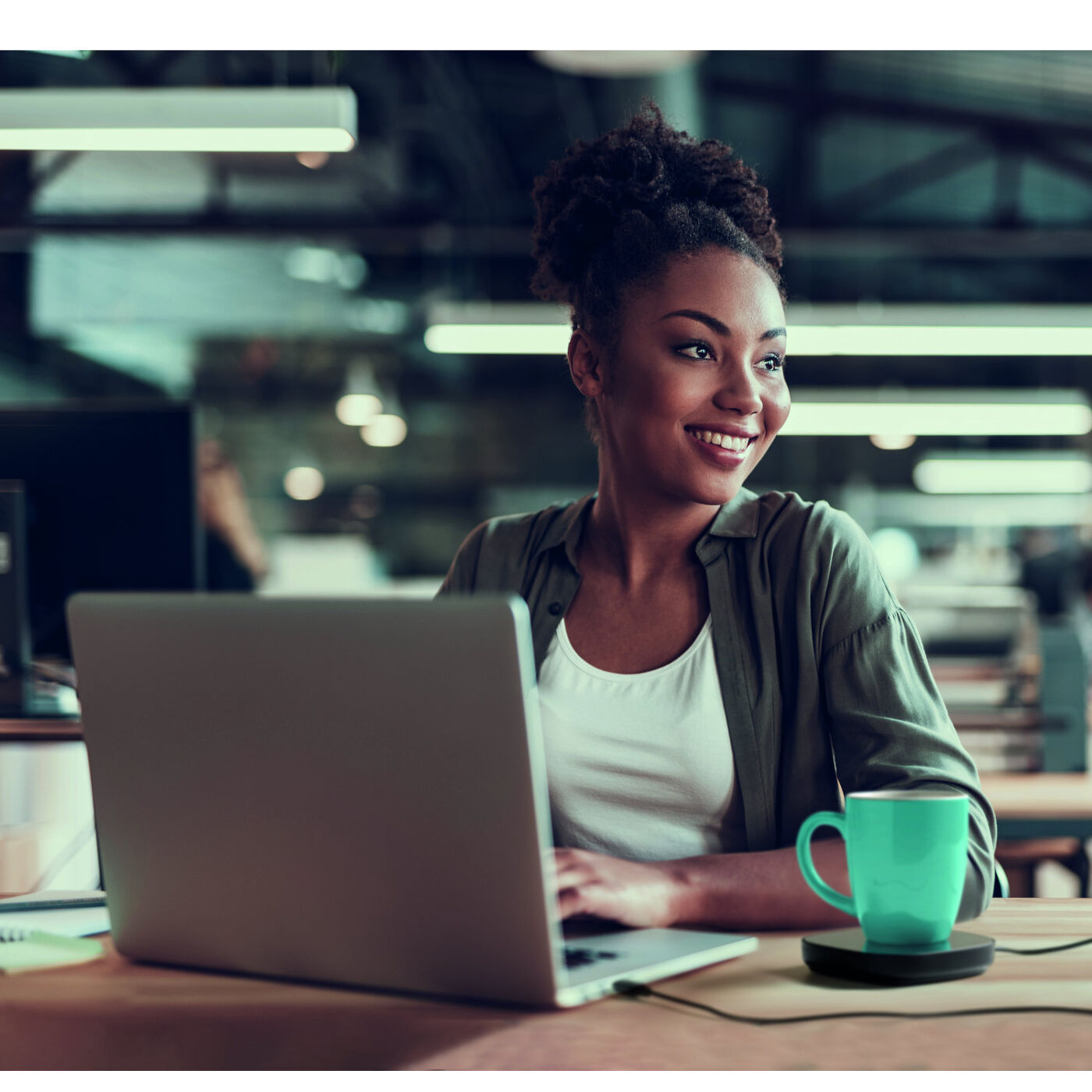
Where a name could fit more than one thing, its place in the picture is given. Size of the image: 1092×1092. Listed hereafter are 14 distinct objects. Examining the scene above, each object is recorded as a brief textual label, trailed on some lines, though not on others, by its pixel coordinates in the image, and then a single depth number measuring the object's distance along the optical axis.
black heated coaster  0.86
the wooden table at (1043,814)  2.27
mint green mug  0.86
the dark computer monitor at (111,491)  2.15
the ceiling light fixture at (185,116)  2.80
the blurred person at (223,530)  4.27
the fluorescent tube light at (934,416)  5.59
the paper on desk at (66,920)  1.07
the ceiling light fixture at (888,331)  4.11
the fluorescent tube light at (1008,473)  8.13
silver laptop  0.75
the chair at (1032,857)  2.66
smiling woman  1.24
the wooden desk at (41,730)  2.09
